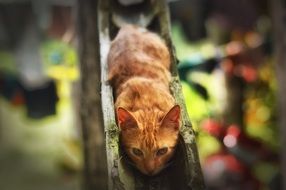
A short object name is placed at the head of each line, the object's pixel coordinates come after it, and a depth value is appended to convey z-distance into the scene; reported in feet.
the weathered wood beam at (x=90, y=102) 8.10
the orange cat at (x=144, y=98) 5.18
